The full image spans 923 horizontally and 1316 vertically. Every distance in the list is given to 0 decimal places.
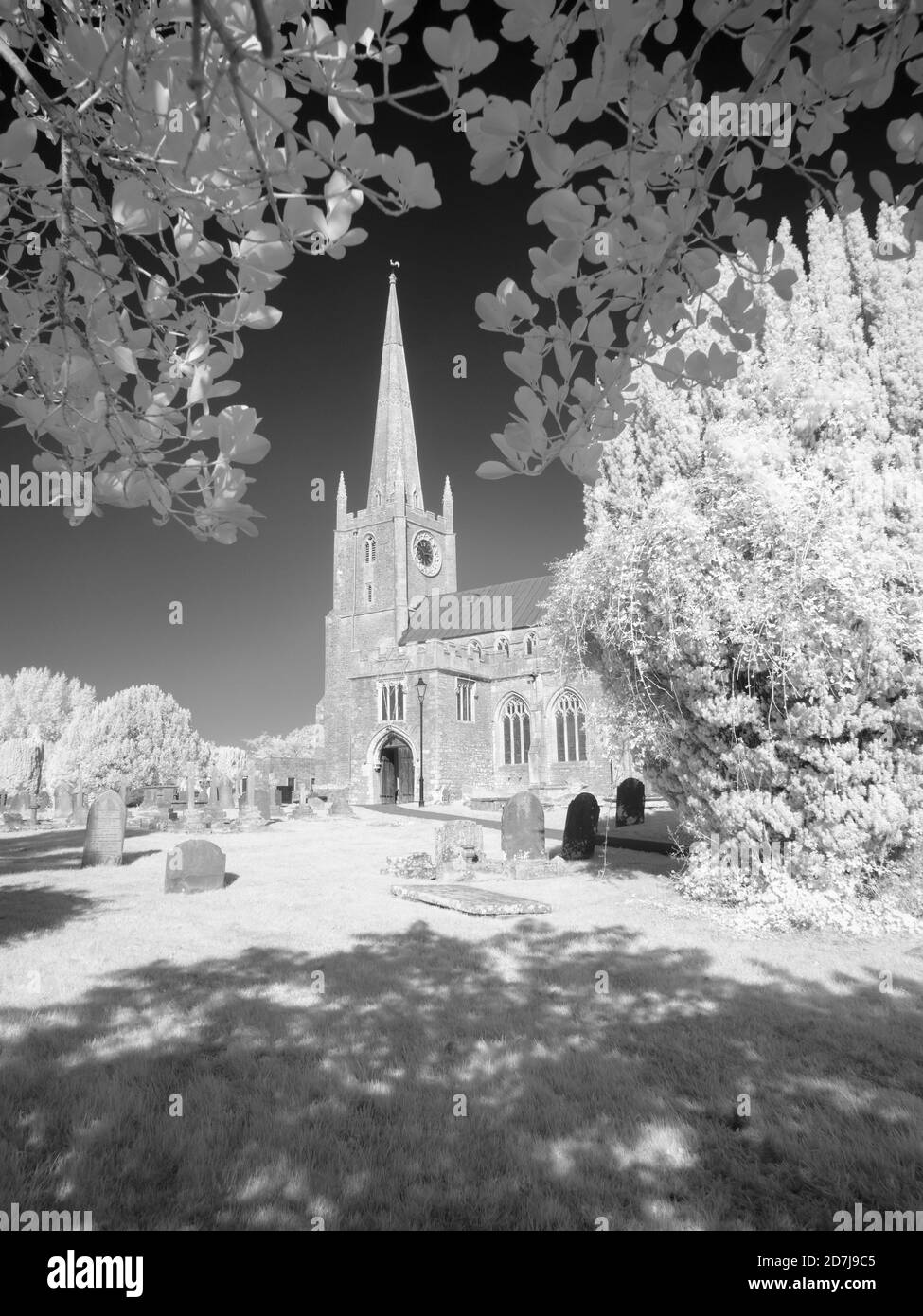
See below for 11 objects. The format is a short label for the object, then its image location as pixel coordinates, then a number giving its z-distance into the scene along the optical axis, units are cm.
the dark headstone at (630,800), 1978
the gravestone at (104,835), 1392
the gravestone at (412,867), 1265
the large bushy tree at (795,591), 796
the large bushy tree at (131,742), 5375
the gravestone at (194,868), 1088
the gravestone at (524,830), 1301
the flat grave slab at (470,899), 920
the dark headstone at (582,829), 1412
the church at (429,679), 3606
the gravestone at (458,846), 1271
